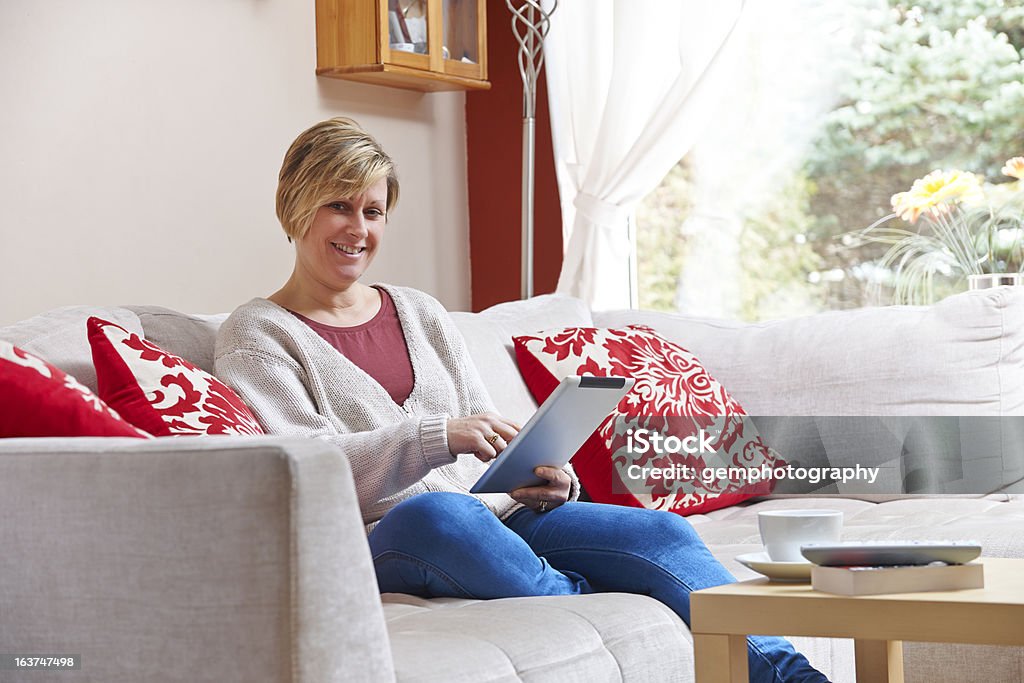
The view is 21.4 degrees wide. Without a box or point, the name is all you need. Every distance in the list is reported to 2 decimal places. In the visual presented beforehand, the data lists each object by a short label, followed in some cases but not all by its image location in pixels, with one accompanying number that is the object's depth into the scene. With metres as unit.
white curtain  6.30
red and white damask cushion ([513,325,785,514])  4.50
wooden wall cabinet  5.70
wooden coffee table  2.86
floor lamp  6.07
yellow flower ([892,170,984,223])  5.87
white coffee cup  3.06
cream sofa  2.89
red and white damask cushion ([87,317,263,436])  3.57
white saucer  3.02
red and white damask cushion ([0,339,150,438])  3.19
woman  3.57
